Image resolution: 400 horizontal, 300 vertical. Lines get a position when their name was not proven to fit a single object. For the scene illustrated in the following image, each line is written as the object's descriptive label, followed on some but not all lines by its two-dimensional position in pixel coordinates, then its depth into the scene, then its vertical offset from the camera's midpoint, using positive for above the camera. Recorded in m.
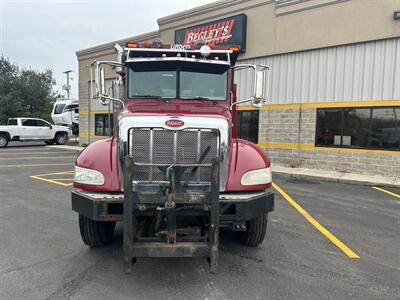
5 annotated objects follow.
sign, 13.56 +4.17
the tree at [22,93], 36.88 +3.40
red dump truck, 3.22 -0.64
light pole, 61.03 +6.98
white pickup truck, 22.09 -0.67
